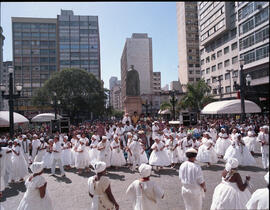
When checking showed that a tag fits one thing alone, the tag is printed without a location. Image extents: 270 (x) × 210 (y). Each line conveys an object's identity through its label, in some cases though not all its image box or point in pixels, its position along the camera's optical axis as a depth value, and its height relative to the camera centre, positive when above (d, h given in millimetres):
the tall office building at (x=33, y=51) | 66000 +19916
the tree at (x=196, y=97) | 30784 +2085
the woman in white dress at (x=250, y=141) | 10258 -1513
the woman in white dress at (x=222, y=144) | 11898 -1796
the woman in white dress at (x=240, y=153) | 9375 -1831
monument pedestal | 17617 +680
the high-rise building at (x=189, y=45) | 60466 +19102
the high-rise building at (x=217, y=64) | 39781 +9663
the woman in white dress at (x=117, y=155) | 10227 -1972
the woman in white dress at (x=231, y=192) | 3668 -1386
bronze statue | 19266 +2647
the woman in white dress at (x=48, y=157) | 10016 -2006
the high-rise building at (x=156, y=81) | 102300 +14831
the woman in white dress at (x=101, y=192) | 3865 -1400
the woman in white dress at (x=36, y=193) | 4035 -1470
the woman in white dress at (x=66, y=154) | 10852 -2002
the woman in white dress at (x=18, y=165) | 8828 -2047
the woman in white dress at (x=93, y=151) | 10536 -1844
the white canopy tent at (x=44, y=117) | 22325 -271
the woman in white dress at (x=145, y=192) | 3928 -1431
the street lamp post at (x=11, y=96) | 12341 +1119
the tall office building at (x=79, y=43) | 71500 +23888
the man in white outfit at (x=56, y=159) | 9352 -1928
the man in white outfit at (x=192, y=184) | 4258 -1413
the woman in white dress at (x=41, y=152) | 10367 -1795
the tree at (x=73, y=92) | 37250 +3771
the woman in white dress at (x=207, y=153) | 9987 -1949
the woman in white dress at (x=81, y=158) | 9836 -1996
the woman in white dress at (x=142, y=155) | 9781 -1954
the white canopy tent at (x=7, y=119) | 15484 -271
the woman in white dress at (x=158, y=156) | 9281 -1883
